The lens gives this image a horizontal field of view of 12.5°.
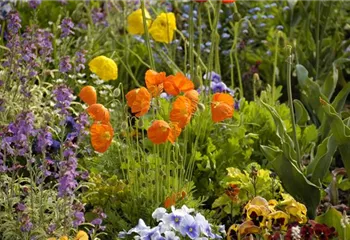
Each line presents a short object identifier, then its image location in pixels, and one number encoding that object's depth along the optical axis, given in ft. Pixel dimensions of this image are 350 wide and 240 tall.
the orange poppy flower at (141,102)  19.30
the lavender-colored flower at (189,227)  18.85
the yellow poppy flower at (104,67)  23.21
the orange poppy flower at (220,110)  19.99
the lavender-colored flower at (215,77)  27.56
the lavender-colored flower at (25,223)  18.91
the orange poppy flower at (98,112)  19.82
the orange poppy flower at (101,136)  19.80
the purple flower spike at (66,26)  24.35
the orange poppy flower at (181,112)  19.24
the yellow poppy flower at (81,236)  18.32
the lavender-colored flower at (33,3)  26.08
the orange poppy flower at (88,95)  20.57
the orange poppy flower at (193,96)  19.87
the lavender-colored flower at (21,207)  19.06
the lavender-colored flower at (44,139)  19.45
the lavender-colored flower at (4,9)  30.59
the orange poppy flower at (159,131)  18.84
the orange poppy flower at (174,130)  19.49
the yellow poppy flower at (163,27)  25.13
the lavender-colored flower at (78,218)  18.77
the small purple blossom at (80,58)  24.72
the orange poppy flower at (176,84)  19.82
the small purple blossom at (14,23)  22.51
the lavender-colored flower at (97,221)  19.14
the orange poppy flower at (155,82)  19.94
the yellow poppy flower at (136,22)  25.87
